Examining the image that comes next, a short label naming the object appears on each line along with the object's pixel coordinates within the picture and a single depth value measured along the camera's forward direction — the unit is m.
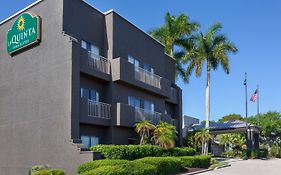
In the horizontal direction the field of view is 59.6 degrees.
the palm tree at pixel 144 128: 17.51
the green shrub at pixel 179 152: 18.09
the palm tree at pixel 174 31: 27.23
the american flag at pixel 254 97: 30.25
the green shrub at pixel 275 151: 36.23
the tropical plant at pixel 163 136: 17.68
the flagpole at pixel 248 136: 31.74
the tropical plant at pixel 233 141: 37.24
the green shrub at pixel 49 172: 12.46
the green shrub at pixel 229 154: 33.14
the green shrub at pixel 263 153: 30.96
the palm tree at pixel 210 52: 27.43
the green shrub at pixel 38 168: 13.89
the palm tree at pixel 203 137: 25.17
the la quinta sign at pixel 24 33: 16.29
